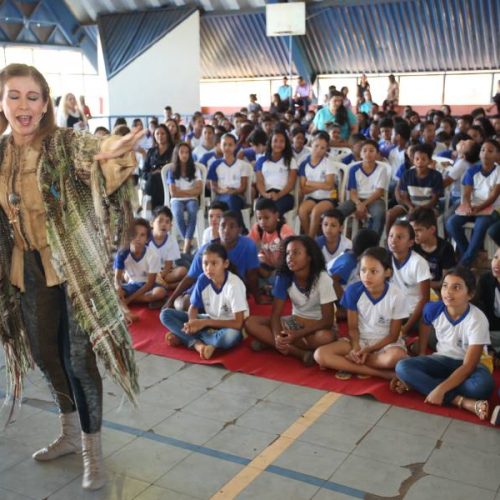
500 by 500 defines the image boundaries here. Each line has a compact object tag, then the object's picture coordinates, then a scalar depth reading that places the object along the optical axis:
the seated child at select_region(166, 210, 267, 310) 4.19
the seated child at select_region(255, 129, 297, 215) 5.65
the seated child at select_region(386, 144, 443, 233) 5.18
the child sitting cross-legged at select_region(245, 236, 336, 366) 3.51
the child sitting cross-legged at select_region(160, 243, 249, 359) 3.62
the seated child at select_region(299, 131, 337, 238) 5.53
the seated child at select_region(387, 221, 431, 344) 3.65
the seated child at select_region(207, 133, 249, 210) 5.78
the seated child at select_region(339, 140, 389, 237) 5.38
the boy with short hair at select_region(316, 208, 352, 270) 4.23
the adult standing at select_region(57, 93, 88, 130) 8.44
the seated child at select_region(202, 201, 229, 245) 4.62
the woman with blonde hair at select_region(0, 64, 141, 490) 2.03
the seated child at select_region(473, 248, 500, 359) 3.60
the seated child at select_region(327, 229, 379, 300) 4.02
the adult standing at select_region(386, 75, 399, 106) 12.17
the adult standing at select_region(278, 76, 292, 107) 13.57
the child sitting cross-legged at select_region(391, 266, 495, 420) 2.97
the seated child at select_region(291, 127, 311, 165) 6.22
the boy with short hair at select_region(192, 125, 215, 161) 7.29
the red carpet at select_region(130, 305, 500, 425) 3.03
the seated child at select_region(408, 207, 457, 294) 4.11
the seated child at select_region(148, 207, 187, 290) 4.60
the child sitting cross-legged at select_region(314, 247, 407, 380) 3.27
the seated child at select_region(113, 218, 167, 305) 4.41
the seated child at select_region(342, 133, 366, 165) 6.08
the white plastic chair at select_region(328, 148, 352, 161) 6.45
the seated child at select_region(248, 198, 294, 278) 4.54
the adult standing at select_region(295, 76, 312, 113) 12.80
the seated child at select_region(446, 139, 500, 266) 4.92
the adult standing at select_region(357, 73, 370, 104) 11.94
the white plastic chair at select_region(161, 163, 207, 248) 5.81
